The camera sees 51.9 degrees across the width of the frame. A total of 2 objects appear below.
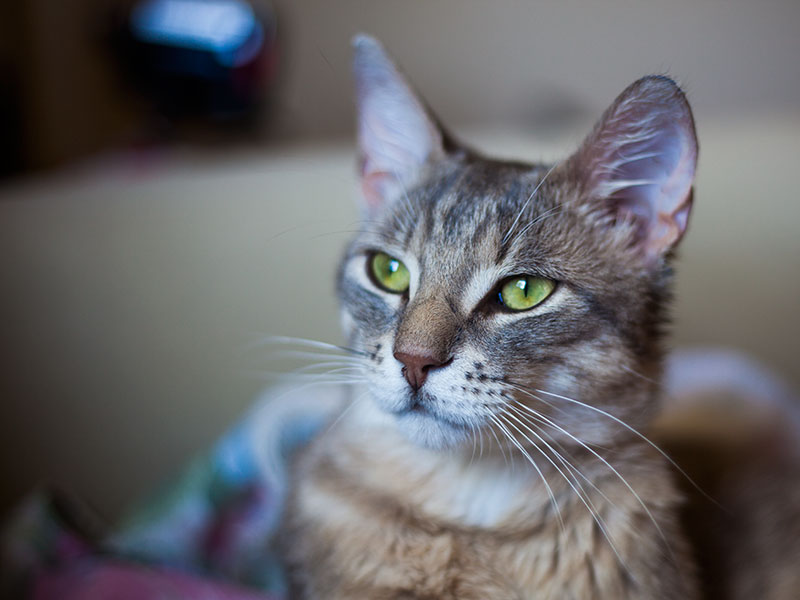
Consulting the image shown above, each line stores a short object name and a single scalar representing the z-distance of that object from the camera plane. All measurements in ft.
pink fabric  1.09
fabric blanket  1.12
